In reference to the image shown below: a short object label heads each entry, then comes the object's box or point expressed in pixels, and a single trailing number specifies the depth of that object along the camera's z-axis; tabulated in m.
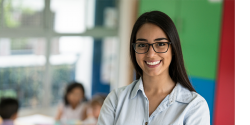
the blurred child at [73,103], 3.60
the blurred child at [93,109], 3.28
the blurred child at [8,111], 2.96
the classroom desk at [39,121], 3.21
